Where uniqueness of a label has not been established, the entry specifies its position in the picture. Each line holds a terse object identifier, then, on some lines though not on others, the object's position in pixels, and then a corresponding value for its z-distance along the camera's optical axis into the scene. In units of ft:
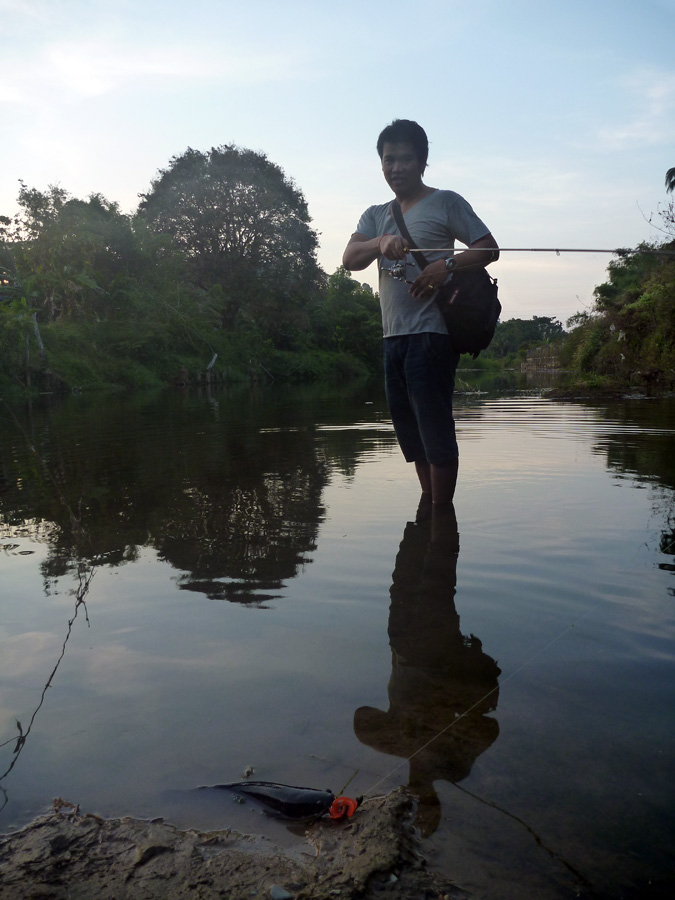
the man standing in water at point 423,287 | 11.11
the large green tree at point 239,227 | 119.55
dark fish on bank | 4.13
